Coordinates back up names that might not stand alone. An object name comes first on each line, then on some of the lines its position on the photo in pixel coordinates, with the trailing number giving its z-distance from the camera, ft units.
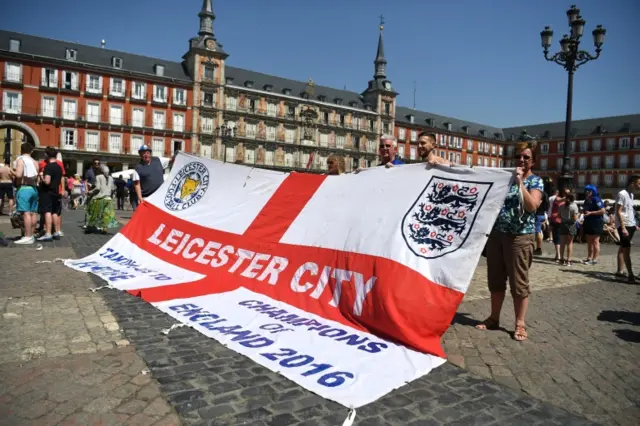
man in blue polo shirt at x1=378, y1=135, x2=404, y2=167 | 15.10
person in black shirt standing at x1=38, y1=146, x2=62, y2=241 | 23.85
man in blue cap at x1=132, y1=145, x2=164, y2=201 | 22.98
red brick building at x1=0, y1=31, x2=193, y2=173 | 126.72
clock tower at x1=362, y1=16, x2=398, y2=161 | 197.98
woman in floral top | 11.61
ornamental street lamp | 36.19
